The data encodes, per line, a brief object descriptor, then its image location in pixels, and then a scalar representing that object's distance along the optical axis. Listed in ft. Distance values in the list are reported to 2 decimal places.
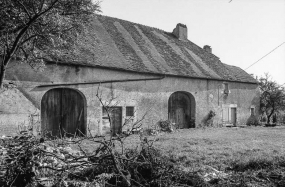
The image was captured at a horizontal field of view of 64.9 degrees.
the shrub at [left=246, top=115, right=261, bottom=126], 58.95
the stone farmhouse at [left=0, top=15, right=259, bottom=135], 31.35
